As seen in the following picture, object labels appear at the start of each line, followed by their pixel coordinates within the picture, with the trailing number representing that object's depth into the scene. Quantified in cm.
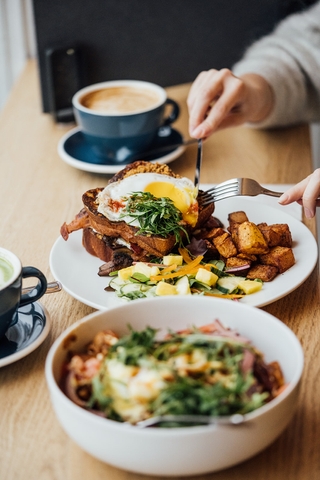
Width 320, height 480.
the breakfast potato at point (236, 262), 143
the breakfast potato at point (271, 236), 146
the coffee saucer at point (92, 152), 207
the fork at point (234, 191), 158
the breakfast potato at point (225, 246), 145
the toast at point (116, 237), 147
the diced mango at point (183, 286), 133
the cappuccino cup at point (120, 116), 208
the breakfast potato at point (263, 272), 138
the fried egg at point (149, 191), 152
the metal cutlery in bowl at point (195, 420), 80
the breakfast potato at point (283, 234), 149
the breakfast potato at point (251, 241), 143
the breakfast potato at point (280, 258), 141
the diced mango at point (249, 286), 134
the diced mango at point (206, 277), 136
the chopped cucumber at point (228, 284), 135
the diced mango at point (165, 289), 131
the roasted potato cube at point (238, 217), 156
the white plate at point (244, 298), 132
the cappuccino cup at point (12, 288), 112
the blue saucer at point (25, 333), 115
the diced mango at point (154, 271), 138
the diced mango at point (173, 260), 143
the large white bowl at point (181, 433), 80
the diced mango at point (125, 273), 139
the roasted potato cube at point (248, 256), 145
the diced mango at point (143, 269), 138
